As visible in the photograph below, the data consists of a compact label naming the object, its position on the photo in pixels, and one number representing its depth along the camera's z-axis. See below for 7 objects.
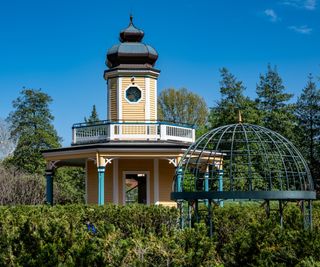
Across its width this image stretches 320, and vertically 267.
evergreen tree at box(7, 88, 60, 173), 40.72
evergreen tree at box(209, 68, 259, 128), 40.09
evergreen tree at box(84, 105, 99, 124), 63.45
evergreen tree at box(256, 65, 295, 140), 39.16
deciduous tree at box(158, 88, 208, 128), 64.00
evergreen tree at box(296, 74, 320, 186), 40.78
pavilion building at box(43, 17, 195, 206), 23.23
